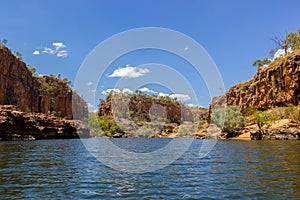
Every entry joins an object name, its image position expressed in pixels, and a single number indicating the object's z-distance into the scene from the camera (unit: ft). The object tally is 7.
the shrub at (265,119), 280.72
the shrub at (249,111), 383.45
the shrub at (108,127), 575.38
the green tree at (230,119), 314.76
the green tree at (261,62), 438.61
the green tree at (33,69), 586.82
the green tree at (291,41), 392.06
